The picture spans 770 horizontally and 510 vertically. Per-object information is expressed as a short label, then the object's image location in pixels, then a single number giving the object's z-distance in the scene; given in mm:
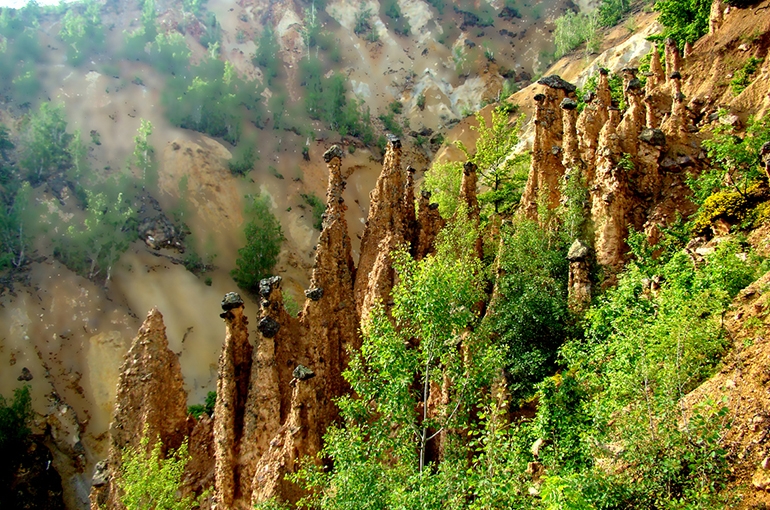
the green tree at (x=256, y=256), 41031
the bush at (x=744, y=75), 20609
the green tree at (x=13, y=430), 24119
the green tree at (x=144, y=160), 48000
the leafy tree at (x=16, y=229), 35375
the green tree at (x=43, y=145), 42125
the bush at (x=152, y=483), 12703
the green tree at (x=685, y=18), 28844
